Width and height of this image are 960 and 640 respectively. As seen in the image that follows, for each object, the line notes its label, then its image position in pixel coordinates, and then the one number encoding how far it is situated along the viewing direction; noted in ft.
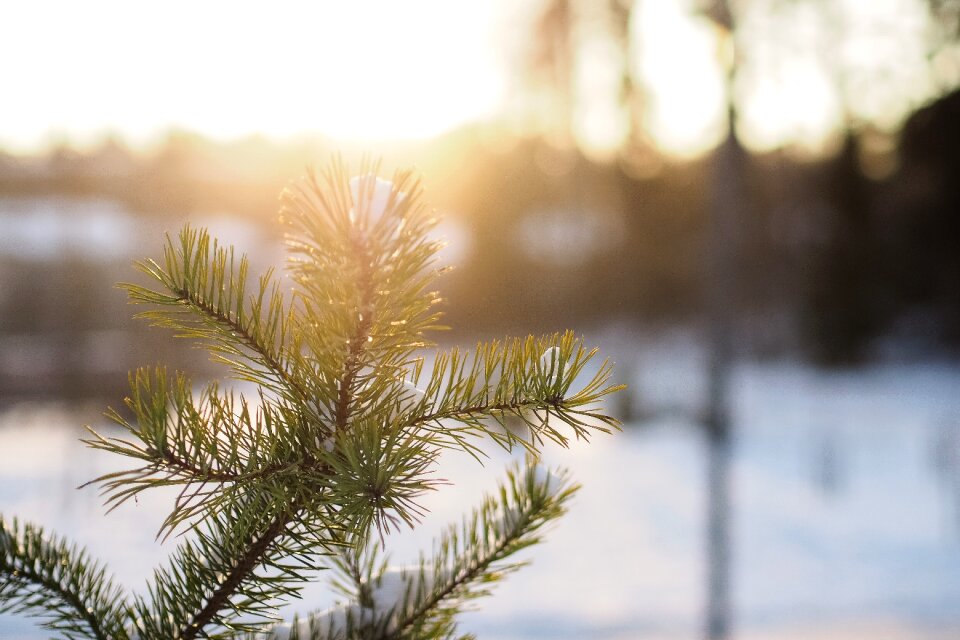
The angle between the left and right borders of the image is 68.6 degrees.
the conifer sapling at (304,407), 2.05
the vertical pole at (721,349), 9.96
